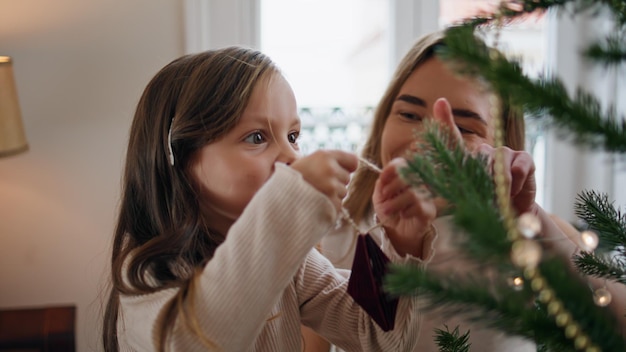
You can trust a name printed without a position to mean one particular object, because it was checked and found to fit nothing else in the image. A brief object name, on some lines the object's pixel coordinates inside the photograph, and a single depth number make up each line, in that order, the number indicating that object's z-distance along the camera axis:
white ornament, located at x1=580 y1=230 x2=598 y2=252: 0.58
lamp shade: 1.58
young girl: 0.70
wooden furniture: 1.57
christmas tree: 0.40
